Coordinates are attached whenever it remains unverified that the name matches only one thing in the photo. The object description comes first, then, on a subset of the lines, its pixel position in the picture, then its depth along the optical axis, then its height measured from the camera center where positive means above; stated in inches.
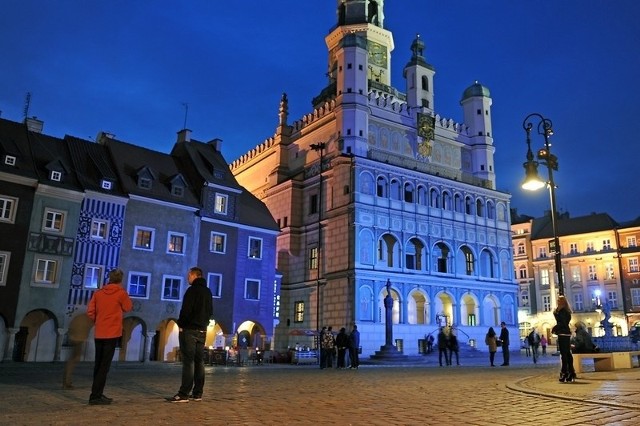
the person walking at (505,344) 1018.1 +7.2
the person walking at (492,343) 1025.3 +8.5
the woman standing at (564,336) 499.8 +12.0
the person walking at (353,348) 967.7 -7.0
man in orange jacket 337.7 +12.7
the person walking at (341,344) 997.2 +0.3
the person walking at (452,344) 1113.4 +5.5
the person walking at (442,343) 1099.9 +7.0
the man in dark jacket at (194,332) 349.4 +5.4
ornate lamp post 644.7 +209.4
